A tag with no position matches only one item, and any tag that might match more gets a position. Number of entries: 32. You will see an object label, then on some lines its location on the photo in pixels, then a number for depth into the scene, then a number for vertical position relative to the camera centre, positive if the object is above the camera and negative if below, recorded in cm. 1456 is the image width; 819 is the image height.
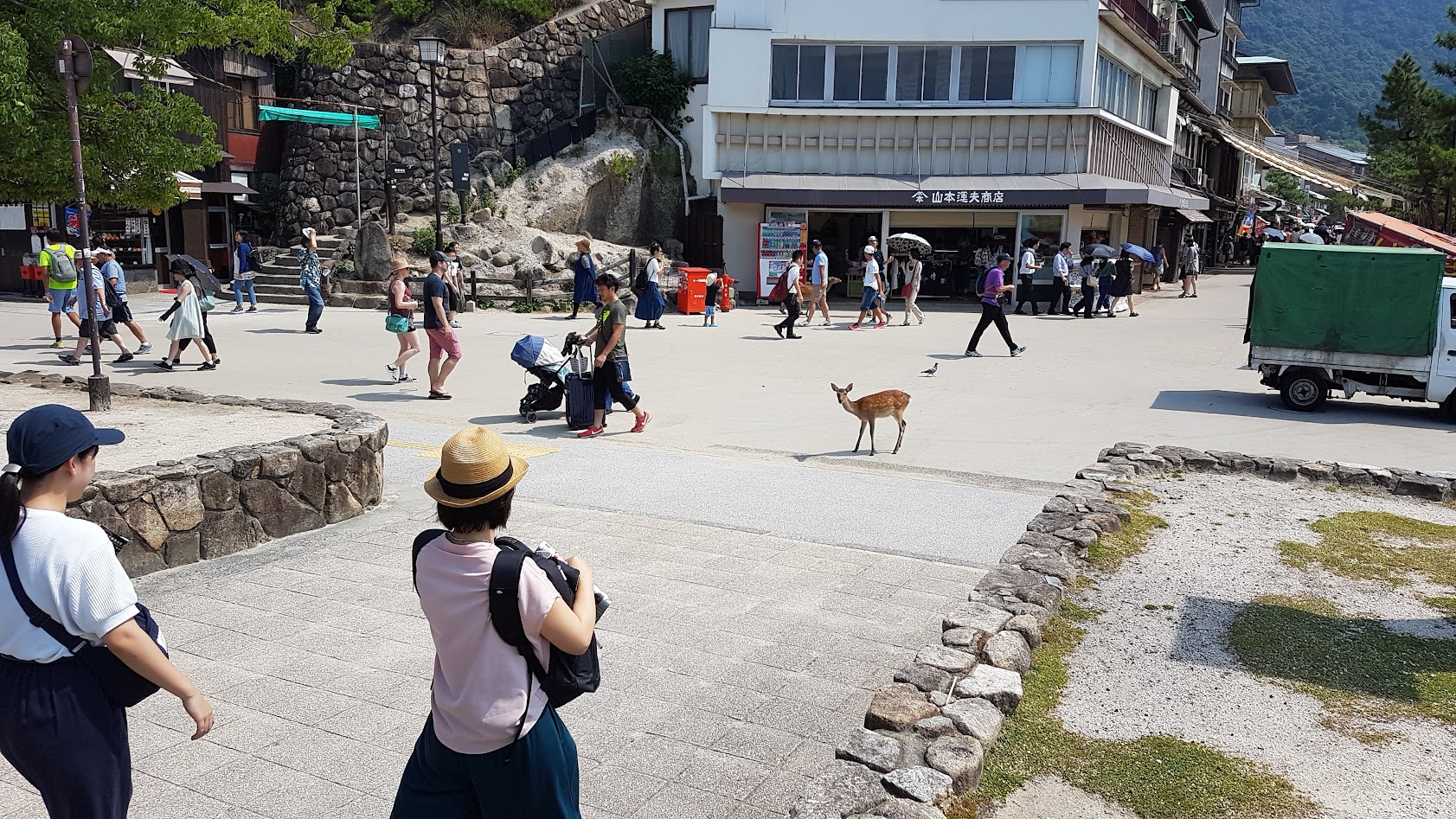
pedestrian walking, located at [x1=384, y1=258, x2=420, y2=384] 1362 -89
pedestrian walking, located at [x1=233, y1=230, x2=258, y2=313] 2447 -81
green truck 1356 -66
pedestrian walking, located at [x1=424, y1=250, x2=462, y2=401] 1305 -103
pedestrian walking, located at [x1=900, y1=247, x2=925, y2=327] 2375 -51
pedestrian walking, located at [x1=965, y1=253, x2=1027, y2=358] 1758 -60
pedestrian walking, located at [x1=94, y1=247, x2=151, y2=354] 1584 -84
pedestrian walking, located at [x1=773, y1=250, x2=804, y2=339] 2089 -72
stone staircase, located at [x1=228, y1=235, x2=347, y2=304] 2641 -94
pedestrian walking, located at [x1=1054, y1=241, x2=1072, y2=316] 2662 -42
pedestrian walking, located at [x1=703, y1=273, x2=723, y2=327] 2320 -114
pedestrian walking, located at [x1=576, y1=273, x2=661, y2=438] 1123 -118
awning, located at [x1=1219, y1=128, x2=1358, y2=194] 3788 +395
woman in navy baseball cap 281 -107
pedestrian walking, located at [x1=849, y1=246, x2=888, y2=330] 2323 -62
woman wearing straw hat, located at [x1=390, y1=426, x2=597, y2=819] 284 -109
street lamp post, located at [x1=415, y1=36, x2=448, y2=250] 2592 +458
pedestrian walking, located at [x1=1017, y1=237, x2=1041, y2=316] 2545 -30
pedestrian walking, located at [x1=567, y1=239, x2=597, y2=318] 2223 -67
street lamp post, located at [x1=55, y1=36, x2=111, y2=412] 957 +132
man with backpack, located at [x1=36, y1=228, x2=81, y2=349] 1633 -74
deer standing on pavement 1102 -152
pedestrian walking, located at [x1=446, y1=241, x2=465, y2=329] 2250 -67
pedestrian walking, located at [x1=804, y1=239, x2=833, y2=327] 2367 -61
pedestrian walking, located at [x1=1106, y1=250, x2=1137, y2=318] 2661 -30
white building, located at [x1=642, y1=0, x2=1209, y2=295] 2923 +387
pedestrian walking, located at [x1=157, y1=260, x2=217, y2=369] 1460 -102
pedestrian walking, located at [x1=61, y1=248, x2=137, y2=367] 1462 -128
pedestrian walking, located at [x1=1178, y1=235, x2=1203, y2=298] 3284 +3
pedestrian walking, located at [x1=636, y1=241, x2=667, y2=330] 2112 -94
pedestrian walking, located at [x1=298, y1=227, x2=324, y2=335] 1986 -76
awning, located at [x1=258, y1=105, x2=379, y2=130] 3002 +356
